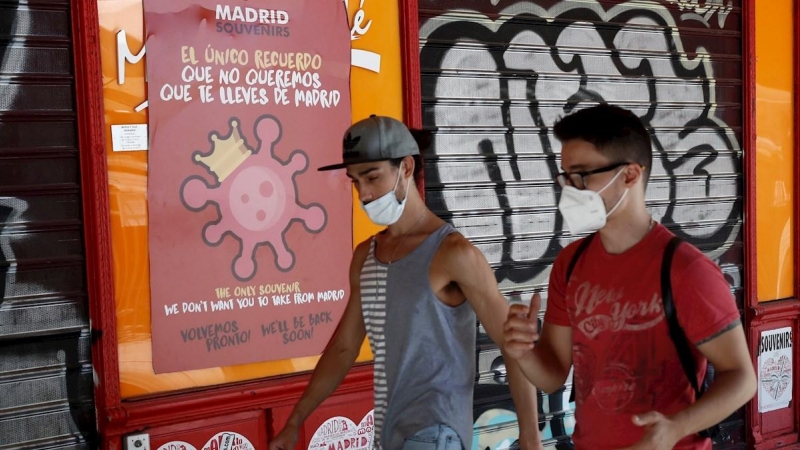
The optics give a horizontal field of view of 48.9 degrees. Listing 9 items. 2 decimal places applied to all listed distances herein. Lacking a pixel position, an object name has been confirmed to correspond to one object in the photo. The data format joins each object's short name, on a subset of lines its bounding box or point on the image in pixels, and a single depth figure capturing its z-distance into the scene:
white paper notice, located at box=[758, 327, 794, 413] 6.49
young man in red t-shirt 2.25
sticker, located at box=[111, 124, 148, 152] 4.09
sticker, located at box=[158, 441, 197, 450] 4.23
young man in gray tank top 2.83
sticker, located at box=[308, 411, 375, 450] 4.70
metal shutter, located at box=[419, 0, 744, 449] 5.15
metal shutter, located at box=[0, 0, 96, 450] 3.89
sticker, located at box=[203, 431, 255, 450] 4.36
